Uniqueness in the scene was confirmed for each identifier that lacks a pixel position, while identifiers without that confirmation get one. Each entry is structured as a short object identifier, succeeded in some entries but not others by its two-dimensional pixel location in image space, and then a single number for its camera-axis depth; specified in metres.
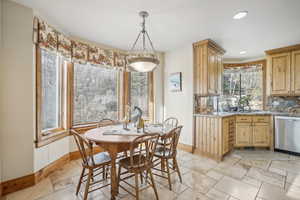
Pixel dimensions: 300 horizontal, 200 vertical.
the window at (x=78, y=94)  2.57
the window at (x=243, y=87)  4.44
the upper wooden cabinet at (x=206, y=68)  3.34
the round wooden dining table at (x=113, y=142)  1.82
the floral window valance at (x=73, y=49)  2.27
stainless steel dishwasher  3.33
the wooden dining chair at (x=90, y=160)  1.82
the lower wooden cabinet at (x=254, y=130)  3.73
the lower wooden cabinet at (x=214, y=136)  3.07
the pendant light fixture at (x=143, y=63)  2.12
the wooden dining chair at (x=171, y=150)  2.09
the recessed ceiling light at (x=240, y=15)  2.25
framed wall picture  3.81
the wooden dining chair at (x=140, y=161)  1.77
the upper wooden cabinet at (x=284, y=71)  3.55
